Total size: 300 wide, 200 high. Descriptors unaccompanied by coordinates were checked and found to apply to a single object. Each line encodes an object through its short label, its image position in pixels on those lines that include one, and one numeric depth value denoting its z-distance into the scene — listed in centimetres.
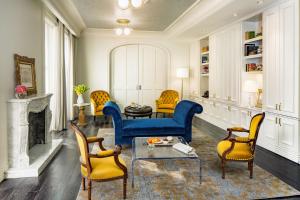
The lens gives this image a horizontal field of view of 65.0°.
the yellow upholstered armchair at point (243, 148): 327
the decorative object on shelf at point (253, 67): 544
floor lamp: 885
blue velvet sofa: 448
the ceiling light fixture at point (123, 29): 689
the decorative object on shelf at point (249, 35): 552
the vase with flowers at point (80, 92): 694
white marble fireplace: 327
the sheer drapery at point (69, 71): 726
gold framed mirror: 351
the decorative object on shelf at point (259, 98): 541
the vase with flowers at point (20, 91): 335
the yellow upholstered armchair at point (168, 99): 820
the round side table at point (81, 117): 693
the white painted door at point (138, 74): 909
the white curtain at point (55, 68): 567
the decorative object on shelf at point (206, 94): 811
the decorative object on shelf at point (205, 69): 821
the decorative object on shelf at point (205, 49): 809
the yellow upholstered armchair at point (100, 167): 255
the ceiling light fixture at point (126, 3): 404
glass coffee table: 304
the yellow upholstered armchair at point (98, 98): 747
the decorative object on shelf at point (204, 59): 825
